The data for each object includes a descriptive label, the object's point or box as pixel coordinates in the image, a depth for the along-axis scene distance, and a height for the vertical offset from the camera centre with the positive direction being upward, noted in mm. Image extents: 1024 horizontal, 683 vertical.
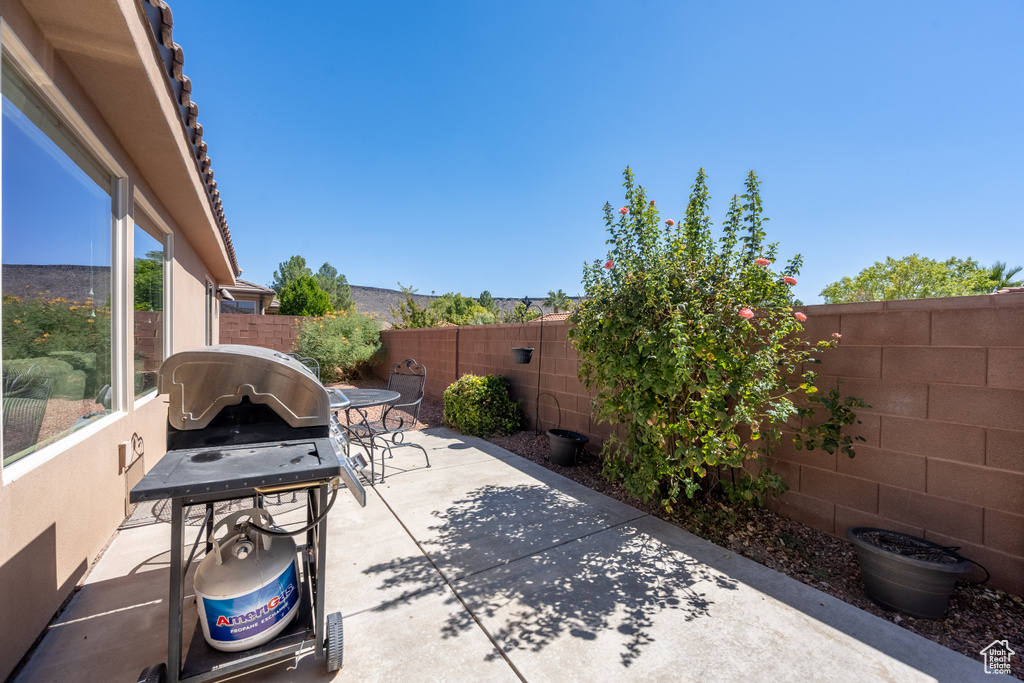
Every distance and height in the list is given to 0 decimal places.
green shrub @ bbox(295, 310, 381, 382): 10664 -173
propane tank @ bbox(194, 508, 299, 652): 1404 -928
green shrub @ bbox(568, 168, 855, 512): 2506 +11
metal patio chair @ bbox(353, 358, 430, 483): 4422 -711
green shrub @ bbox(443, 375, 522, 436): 5398 -978
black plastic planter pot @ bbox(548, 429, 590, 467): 4121 -1142
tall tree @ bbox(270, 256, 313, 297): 39375 +6668
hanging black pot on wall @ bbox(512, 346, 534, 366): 5207 -225
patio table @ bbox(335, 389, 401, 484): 3553 -605
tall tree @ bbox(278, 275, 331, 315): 25250 +2369
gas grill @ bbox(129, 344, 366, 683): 1248 -420
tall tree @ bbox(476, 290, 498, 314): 33250 +3284
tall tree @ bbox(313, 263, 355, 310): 30734 +3875
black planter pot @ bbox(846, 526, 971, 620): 1863 -1138
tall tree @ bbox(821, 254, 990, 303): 16094 +3015
